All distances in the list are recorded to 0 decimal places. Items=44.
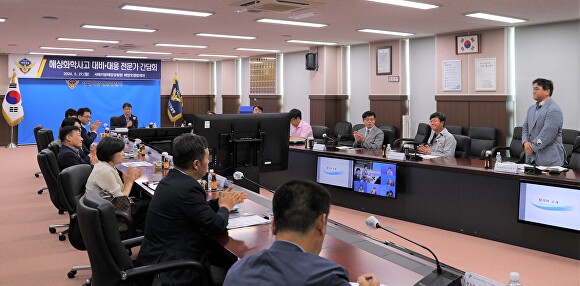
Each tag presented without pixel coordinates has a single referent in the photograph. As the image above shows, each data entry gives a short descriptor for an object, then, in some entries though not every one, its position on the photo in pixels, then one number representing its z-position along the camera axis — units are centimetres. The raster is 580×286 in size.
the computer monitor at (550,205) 415
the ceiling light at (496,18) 665
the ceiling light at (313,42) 1005
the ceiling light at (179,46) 1087
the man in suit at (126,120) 1028
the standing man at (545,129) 525
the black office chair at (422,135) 861
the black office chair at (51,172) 440
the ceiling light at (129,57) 1438
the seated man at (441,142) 602
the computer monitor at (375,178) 562
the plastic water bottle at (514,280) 185
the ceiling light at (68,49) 1162
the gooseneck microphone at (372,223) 213
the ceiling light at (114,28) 782
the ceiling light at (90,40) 971
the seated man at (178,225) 256
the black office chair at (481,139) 788
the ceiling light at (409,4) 578
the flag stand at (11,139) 1329
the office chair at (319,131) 947
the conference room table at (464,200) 446
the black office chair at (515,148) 716
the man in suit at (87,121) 770
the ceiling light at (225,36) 889
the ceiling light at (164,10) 617
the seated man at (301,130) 788
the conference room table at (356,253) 211
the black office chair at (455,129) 845
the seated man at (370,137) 704
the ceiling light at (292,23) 718
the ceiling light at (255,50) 1166
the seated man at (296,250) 136
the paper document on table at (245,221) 292
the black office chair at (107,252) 231
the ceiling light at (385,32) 831
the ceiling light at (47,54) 1316
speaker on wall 1095
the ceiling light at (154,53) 1269
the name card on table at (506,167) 467
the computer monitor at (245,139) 384
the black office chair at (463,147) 636
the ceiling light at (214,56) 1356
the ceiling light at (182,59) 1511
